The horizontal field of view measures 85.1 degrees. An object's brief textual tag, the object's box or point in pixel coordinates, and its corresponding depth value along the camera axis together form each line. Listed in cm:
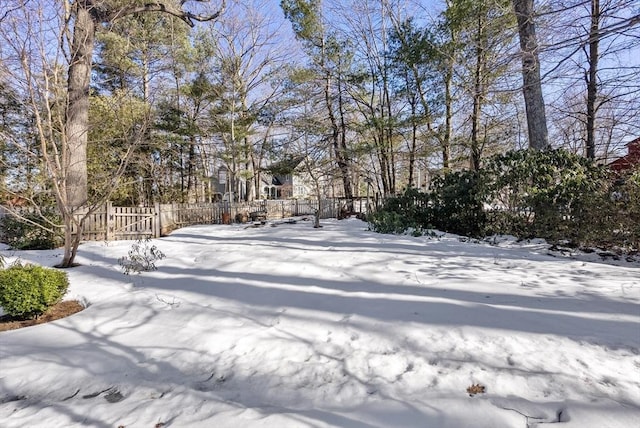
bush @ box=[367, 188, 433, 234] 887
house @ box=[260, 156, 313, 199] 3672
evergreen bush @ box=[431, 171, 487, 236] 792
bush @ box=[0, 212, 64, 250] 789
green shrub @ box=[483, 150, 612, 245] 588
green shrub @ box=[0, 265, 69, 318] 362
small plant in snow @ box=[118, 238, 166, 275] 533
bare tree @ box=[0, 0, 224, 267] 493
